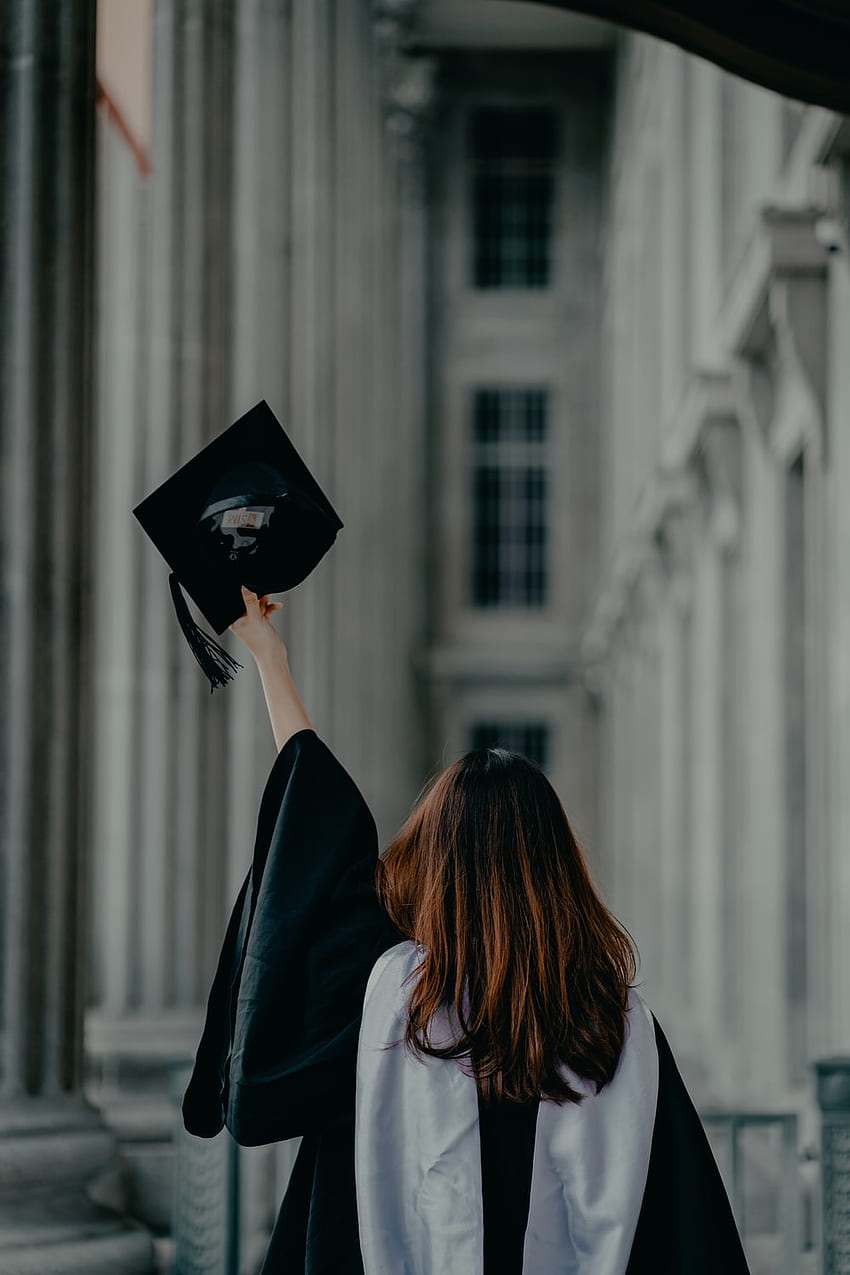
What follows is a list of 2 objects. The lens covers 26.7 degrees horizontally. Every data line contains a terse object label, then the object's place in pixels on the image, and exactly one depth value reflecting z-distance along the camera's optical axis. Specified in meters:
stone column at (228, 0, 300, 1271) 9.08
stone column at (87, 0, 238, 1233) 7.78
